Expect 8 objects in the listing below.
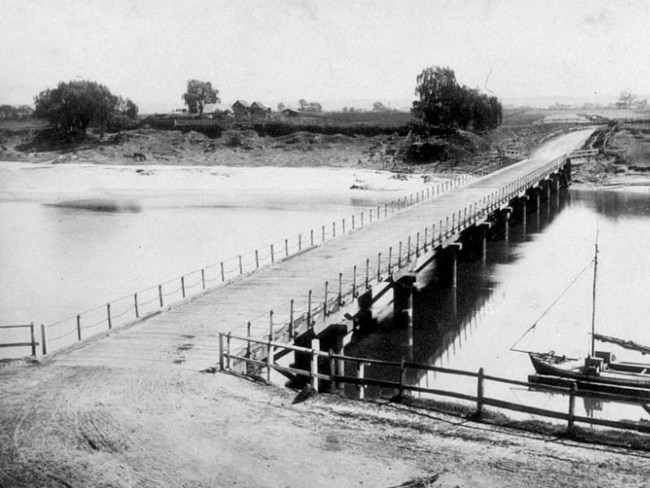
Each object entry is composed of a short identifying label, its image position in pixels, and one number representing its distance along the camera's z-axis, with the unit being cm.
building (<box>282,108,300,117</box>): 13160
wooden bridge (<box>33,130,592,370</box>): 1842
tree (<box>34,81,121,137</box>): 11469
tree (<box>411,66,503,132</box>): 10406
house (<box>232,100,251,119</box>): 13535
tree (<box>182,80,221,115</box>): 15012
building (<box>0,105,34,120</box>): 16838
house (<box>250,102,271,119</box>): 13375
